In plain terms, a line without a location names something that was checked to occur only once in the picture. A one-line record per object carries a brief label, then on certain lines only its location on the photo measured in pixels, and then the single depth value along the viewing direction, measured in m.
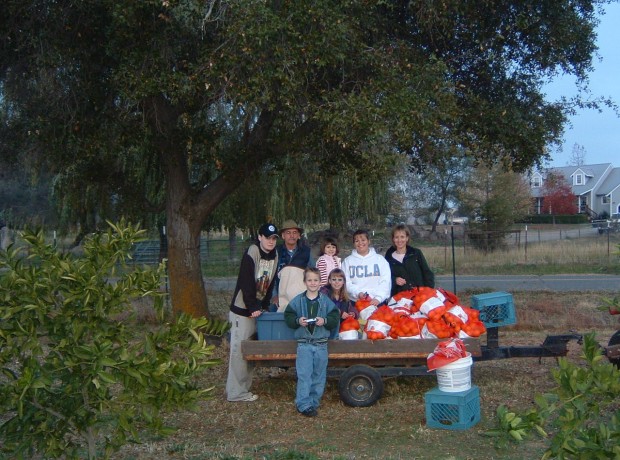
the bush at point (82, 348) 4.57
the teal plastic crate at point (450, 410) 6.93
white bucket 7.10
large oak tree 9.54
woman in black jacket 8.88
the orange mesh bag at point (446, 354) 7.12
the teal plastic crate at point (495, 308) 8.51
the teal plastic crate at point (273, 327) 8.24
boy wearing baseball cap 8.30
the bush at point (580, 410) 3.46
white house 67.88
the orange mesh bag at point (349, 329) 8.20
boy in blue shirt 7.74
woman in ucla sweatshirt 8.59
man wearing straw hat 8.44
